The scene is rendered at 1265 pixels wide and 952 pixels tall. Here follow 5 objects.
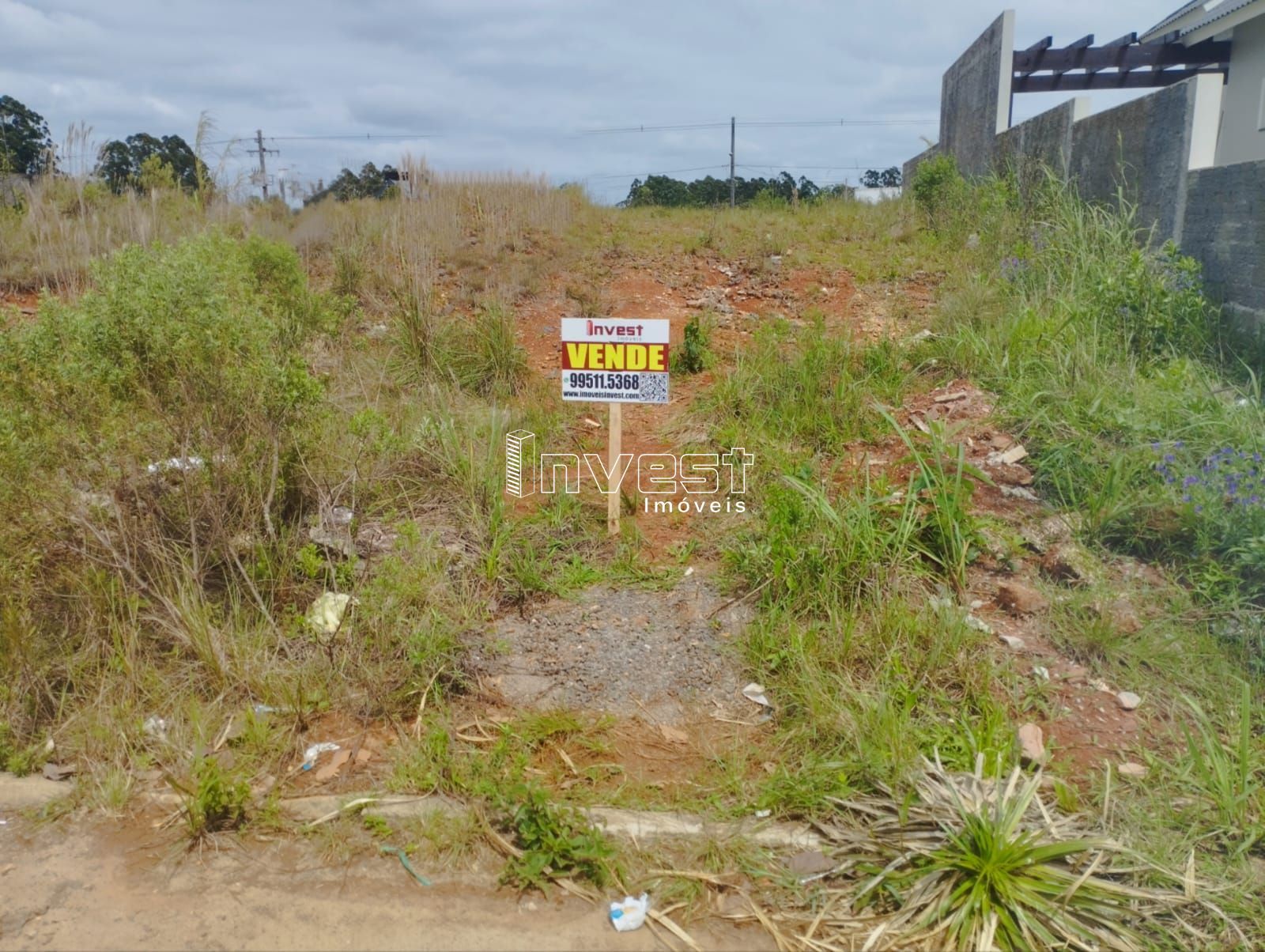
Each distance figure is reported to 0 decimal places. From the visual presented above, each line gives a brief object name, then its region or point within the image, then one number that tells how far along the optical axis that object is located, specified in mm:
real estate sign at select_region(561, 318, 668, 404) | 4027
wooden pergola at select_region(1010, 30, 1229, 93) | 10094
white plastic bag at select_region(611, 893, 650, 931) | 2281
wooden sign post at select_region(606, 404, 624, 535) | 4145
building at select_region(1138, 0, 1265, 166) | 9352
